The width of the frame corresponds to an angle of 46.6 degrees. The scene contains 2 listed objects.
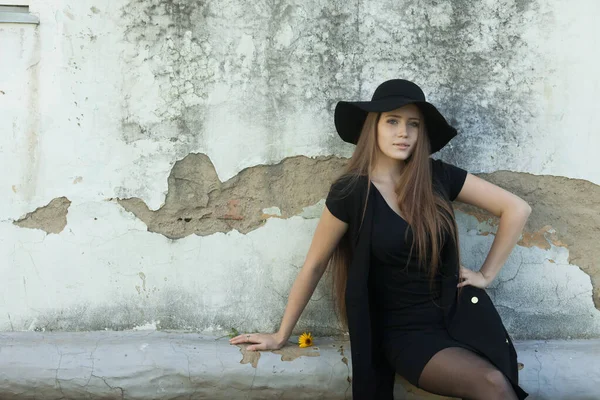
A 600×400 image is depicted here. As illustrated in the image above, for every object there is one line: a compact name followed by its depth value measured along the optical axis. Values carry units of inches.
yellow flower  140.2
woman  123.1
